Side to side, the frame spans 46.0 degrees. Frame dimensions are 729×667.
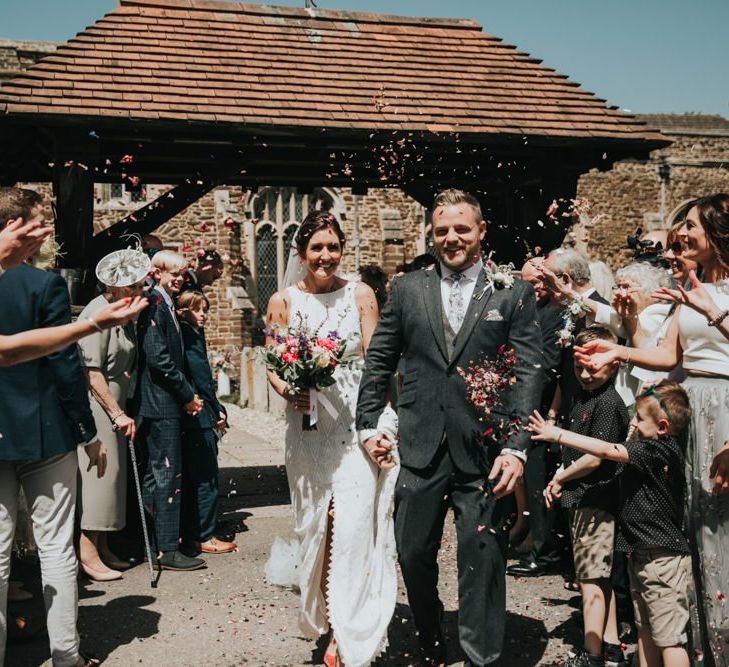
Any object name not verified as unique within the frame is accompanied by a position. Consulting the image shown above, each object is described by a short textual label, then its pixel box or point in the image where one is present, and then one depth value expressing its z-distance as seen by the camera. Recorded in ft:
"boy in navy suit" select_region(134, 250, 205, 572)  21.11
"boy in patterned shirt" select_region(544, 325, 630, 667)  14.60
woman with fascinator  19.52
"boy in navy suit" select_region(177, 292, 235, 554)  22.71
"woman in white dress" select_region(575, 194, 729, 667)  13.04
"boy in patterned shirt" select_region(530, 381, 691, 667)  13.25
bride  14.98
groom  13.71
